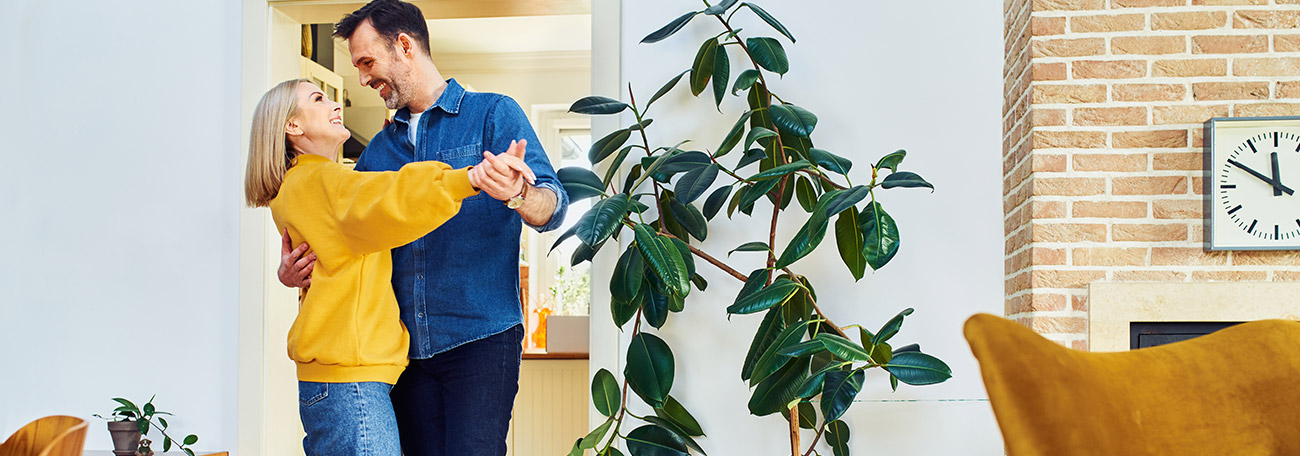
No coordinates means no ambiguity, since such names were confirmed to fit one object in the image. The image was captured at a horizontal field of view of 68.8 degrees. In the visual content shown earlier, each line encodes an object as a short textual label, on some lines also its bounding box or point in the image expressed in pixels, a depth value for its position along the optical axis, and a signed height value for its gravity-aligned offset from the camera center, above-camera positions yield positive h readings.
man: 1.94 -0.07
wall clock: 2.33 +0.13
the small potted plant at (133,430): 2.90 -0.63
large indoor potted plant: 2.14 -0.02
